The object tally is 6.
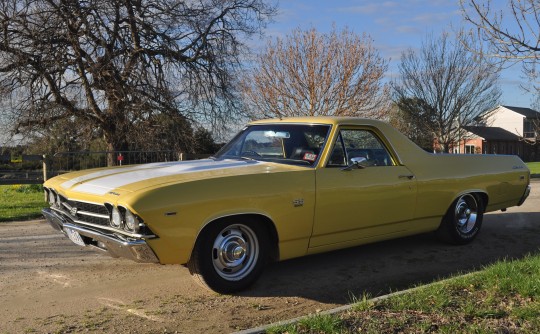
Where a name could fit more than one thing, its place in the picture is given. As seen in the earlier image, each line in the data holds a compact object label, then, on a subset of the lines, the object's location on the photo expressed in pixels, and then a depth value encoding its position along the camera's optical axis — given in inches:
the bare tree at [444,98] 1251.2
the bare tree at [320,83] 977.5
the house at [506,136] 2267.0
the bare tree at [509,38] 241.1
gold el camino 160.6
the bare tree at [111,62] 648.4
